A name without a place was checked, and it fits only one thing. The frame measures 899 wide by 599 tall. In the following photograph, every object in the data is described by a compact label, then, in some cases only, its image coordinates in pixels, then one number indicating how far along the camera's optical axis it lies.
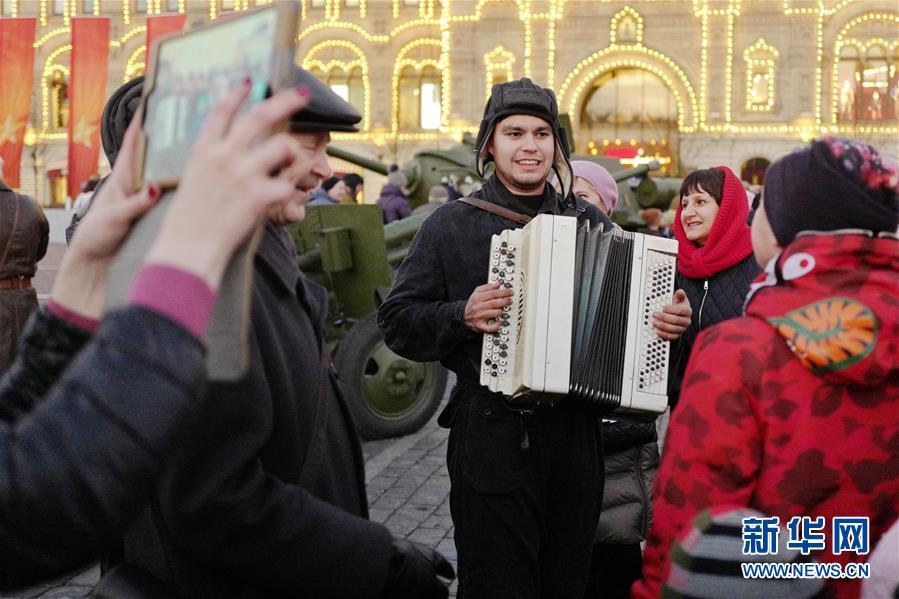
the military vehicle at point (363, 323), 7.27
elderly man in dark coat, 1.69
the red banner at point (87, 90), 20.22
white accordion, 3.20
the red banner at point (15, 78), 18.42
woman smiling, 4.08
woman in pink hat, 4.57
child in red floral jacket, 2.06
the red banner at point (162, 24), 20.06
